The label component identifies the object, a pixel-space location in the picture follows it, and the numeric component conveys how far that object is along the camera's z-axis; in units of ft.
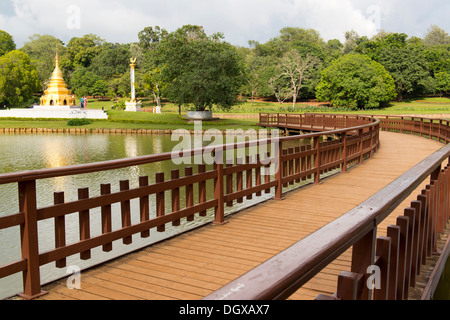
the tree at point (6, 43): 305.49
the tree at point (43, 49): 290.56
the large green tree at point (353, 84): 198.18
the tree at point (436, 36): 369.91
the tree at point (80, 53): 301.53
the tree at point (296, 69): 220.41
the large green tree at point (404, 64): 237.04
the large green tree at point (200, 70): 142.82
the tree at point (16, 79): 203.51
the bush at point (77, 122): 148.87
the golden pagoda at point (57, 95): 193.88
